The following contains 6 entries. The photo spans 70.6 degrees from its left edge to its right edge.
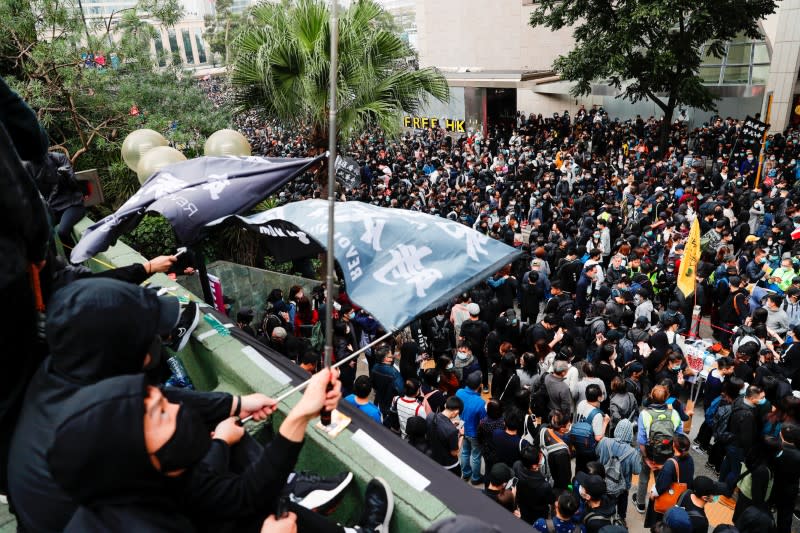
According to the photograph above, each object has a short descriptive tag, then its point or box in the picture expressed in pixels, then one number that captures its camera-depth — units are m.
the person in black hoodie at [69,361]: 1.88
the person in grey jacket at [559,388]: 5.66
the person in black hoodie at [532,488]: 4.33
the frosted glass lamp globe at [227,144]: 6.89
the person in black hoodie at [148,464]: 1.57
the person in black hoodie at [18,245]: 2.05
